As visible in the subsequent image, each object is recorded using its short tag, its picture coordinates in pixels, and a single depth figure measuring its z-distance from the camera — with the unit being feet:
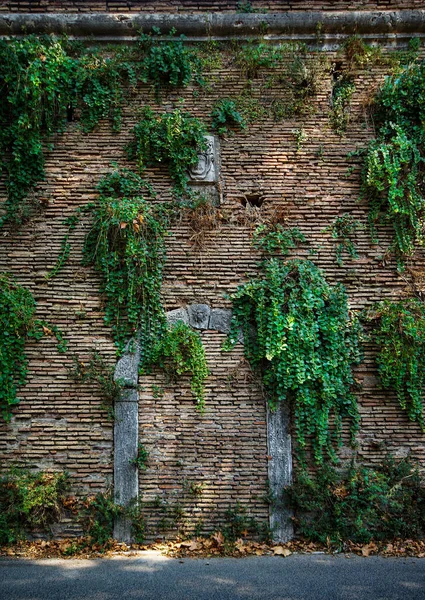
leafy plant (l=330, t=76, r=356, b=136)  23.59
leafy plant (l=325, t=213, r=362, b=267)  22.47
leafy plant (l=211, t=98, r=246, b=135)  23.17
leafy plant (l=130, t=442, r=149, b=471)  20.34
